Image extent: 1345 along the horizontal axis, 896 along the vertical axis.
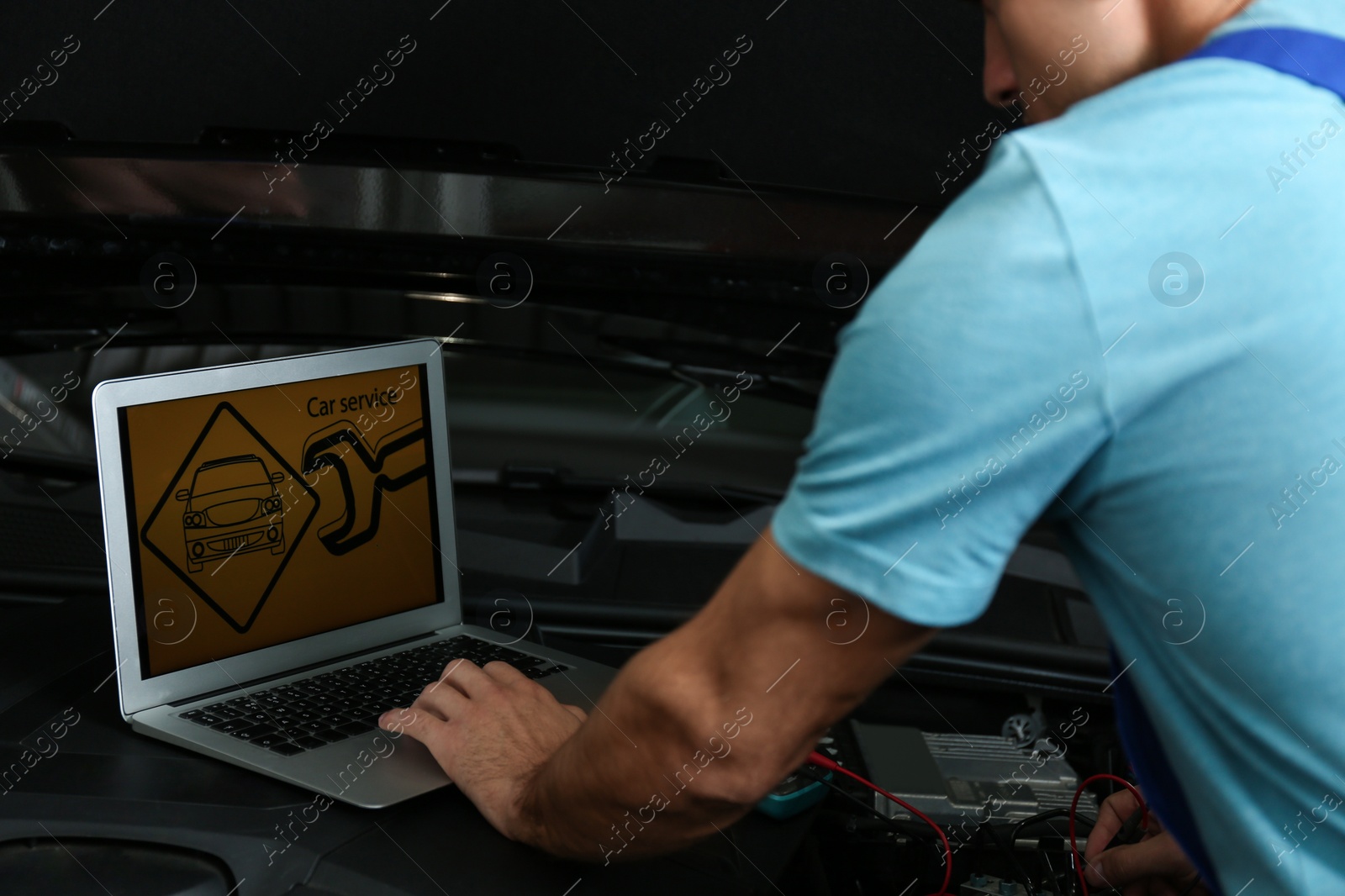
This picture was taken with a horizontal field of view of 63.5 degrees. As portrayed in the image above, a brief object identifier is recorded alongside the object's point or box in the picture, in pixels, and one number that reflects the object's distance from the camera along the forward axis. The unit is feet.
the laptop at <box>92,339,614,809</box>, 3.23
